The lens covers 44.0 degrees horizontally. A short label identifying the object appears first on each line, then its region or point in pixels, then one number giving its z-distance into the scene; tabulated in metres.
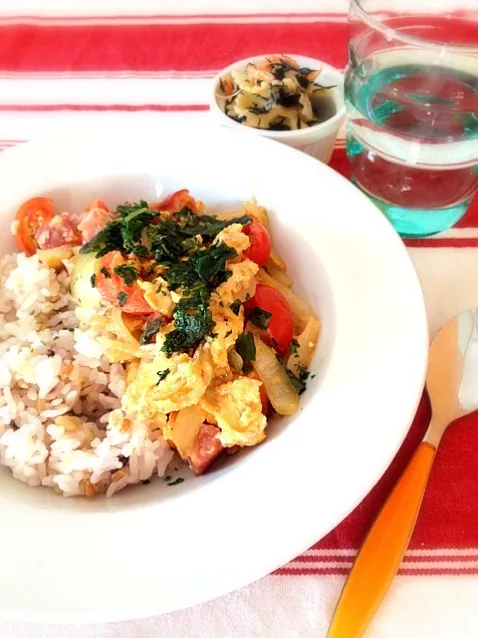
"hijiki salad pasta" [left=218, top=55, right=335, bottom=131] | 0.36
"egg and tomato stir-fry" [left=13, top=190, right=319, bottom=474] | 0.24
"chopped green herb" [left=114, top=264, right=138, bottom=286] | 0.26
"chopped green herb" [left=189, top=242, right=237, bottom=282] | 0.26
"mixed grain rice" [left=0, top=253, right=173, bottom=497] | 0.24
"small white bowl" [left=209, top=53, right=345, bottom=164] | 0.35
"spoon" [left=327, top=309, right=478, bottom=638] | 0.22
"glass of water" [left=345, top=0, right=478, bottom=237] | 0.35
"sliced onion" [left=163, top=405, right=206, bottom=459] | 0.25
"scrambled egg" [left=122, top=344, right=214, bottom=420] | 0.23
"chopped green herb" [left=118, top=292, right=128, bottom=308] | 0.26
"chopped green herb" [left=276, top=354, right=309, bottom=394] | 0.25
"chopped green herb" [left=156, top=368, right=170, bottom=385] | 0.24
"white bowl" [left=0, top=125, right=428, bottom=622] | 0.19
